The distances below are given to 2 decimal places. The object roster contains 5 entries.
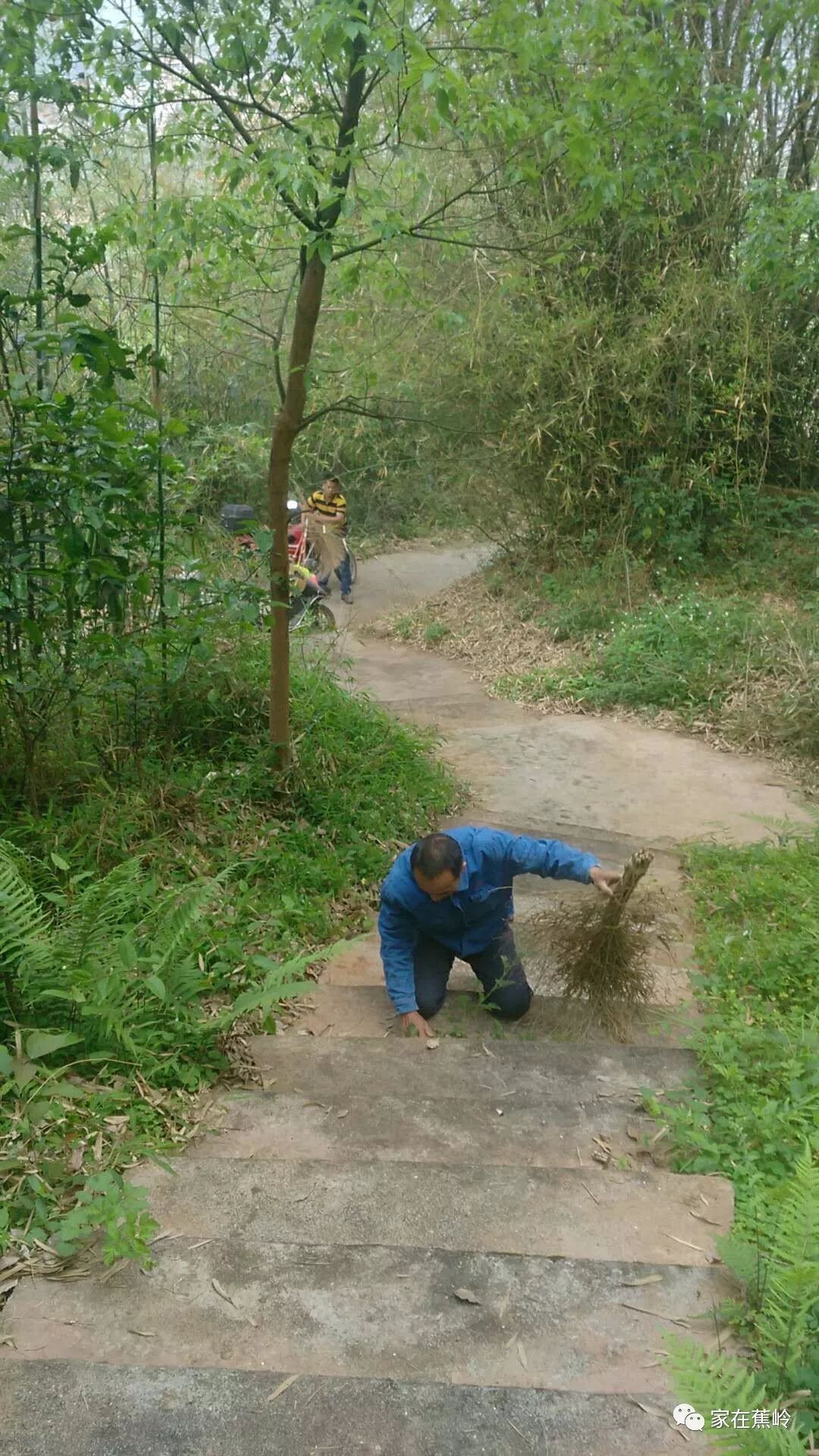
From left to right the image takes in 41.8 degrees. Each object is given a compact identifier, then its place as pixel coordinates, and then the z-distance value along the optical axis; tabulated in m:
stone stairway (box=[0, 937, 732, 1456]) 1.63
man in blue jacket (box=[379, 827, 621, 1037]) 3.40
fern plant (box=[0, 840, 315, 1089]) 2.74
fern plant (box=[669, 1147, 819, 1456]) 1.50
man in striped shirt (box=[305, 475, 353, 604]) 9.83
